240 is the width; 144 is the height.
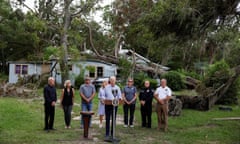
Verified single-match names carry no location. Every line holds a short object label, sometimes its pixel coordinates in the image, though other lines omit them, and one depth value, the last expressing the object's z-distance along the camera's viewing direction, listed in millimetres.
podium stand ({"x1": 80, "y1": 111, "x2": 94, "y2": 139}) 8288
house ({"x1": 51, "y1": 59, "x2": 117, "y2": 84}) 27716
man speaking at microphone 8297
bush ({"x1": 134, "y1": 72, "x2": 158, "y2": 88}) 27422
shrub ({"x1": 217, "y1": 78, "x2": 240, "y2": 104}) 18969
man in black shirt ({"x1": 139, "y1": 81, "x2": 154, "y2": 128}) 10227
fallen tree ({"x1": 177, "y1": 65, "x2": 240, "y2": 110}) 16122
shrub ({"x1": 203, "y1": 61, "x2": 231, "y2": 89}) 17114
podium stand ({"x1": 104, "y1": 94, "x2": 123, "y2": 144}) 8006
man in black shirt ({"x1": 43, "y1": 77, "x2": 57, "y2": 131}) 9367
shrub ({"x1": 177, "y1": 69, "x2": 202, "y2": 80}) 29994
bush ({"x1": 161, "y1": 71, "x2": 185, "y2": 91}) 27936
